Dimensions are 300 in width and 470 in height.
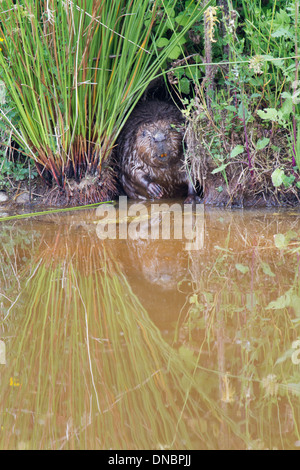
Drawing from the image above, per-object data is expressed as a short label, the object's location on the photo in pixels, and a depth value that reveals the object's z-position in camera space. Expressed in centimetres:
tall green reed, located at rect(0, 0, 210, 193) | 627
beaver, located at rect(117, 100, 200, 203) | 812
